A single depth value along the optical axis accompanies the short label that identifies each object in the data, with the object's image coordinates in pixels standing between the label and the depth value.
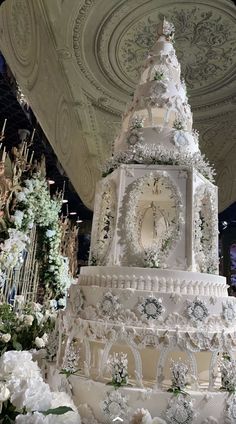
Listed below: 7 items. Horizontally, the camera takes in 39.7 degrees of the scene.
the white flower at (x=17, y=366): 1.88
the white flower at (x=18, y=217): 5.42
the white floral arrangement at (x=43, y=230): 5.22
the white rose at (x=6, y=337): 3.39
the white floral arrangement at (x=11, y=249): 5.05
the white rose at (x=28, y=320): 4.01
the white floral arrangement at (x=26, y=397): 1.73
